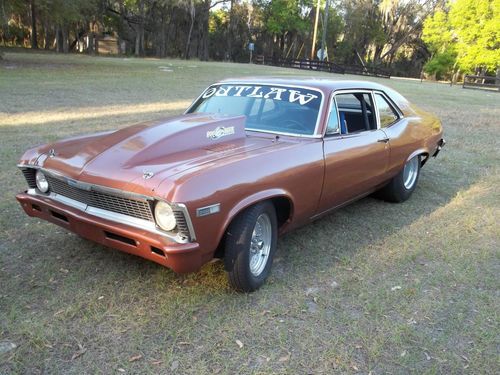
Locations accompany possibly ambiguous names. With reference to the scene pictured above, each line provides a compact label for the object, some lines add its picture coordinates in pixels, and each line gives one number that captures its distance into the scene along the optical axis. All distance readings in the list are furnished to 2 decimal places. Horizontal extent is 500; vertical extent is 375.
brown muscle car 2.86
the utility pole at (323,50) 43.61
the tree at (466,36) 40.84
